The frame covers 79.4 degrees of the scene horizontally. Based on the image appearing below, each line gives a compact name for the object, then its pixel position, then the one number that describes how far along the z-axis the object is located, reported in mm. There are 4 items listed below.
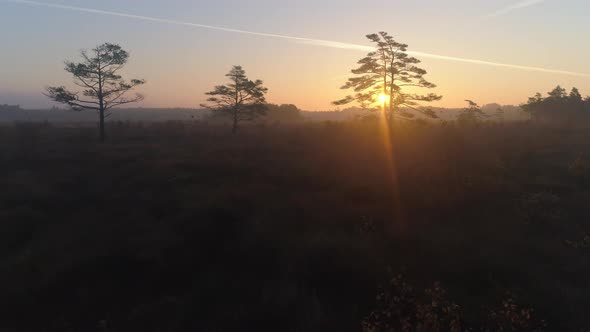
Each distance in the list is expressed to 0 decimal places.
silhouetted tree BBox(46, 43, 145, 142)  27297
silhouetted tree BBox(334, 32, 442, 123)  26641
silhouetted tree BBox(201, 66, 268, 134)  34938
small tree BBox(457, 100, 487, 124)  43653
